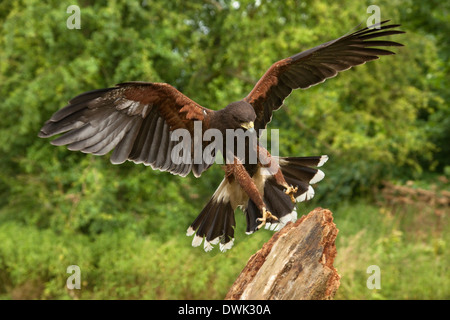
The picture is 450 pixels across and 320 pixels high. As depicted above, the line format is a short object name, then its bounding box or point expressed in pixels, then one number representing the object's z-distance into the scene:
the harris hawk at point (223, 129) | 3.44
